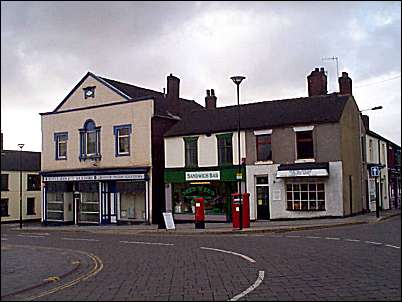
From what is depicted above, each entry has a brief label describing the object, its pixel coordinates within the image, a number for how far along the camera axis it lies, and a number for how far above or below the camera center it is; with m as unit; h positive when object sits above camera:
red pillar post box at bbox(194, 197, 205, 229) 29.42 -0.84
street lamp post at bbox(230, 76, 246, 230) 25.25 +5.03
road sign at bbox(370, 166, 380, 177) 32.53 +1.32
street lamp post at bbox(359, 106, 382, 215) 36.70 +2.95
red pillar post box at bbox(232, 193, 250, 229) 27.89 -0.62
